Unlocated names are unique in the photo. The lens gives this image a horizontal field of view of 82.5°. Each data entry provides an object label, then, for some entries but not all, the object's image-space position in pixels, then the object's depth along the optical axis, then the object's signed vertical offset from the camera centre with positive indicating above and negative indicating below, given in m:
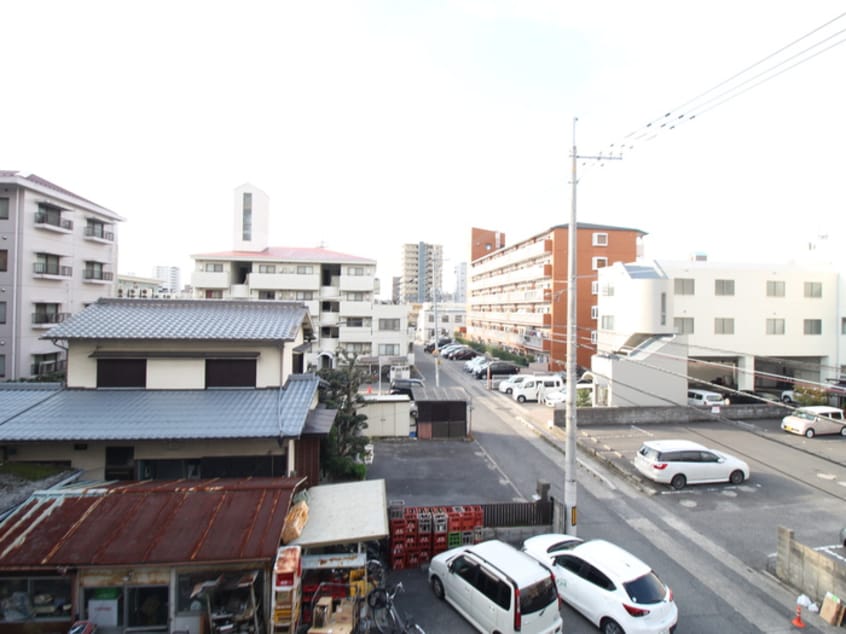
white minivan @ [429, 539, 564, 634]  8.41 -5.03
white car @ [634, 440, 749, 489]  17.36 -5.21
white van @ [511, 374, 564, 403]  32.84 -4.57
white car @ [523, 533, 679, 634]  8.88 -5.26
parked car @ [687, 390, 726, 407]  28.86 -4.64
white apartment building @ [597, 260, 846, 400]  33.34 +0.79
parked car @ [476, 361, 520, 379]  42.00 -4.18
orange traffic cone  9.89 -6.13
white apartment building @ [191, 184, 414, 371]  40.16 +2.73
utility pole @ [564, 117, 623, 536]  12.59 -2.55
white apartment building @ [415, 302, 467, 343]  77.81 -0.09
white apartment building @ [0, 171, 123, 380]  28.59 +3.25
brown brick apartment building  44.16 +3.56
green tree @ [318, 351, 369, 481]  16.05 -3.94
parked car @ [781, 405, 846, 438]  24.50 -5.13
